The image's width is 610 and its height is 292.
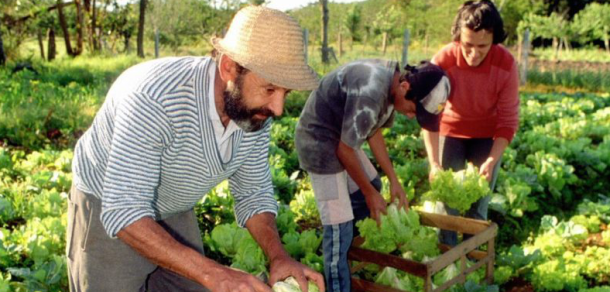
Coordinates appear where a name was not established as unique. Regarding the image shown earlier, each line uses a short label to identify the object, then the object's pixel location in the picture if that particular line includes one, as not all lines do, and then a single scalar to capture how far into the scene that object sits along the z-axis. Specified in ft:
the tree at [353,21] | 137.39
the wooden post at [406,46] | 49.73
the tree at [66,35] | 65.73
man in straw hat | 6.40
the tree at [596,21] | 101.60
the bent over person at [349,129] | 9.98
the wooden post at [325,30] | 60.23
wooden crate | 10.57
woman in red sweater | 13.55
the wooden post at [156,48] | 60.23
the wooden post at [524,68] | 53.83
